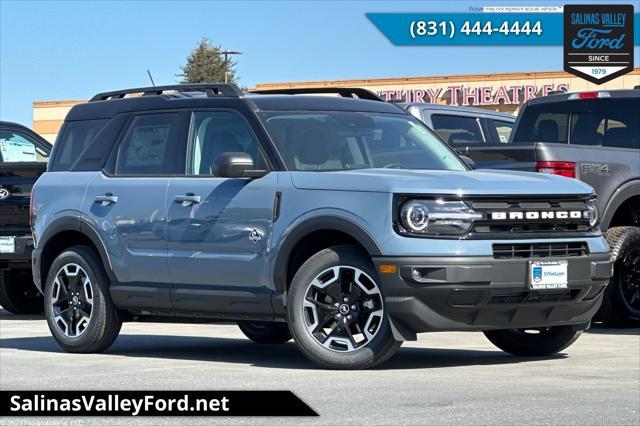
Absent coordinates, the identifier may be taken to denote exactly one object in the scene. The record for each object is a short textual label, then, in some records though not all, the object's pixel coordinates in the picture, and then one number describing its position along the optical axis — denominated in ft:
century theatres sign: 208.85
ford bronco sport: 31.30
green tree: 299.99
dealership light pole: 284.00
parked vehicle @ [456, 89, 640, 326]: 41.39
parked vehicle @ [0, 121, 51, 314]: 51.26
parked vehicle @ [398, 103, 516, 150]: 50.47
